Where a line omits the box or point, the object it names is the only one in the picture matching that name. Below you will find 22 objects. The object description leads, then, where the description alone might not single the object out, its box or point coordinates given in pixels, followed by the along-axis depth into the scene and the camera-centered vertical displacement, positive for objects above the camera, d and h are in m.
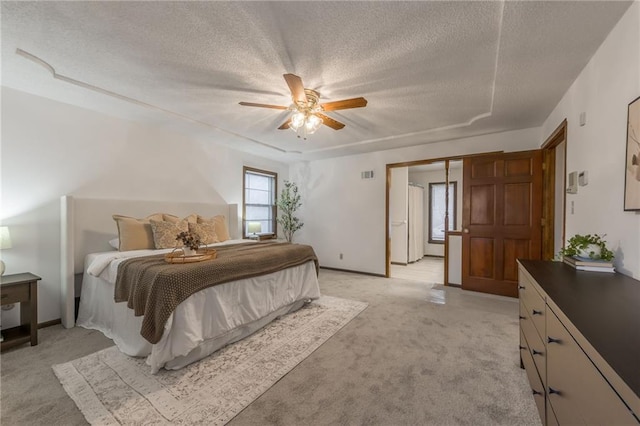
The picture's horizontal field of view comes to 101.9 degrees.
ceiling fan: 2.31 +1.00
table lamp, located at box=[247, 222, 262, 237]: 5.17 -0.36
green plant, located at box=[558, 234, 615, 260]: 1.67 -0.23
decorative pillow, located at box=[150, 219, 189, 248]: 3.18 -0.30
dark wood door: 3.63 -0.09
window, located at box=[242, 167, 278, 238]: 5.31 +0.23
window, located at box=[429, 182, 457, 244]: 7.39 +0.01
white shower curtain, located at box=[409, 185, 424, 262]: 6.61 -0.33
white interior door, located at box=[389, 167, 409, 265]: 6.16 -0.08
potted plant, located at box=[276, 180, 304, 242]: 5.91 +0.02
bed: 2.02 -0.88
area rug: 1.59 -1.25
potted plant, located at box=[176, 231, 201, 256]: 2.45 -0.31
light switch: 2.13 +0.29
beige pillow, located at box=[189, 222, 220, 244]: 3.53 -0.31
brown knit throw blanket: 1.94 -0.59
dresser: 0.67 -0.43
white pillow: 3.16 -0.42
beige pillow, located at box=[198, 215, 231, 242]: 3.95 -0.25
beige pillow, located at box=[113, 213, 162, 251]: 3.05 -0.30
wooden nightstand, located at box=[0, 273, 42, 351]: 2.26 -0.85
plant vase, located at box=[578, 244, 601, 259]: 1.70 -0.26
